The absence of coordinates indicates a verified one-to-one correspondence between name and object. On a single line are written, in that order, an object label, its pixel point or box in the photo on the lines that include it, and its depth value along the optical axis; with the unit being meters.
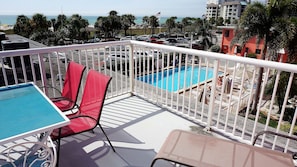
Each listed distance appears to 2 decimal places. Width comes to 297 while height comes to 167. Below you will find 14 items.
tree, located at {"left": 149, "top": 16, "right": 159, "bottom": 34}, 54.92
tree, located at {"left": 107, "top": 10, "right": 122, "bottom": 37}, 43.16
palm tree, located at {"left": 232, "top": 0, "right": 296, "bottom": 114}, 13.10
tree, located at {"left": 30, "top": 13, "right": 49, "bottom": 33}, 36.97
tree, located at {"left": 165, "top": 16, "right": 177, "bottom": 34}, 53.78
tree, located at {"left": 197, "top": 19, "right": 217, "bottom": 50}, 36.03
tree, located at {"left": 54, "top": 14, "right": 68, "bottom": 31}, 41.03
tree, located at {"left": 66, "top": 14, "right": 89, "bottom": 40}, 38.22
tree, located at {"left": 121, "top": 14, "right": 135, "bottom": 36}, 48.38
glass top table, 1.46
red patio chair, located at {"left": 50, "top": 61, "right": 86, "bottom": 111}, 2.68
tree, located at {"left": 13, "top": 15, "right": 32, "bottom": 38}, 37.31
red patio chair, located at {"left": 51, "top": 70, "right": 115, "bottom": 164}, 2.14
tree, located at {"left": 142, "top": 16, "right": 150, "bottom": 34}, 56.78
